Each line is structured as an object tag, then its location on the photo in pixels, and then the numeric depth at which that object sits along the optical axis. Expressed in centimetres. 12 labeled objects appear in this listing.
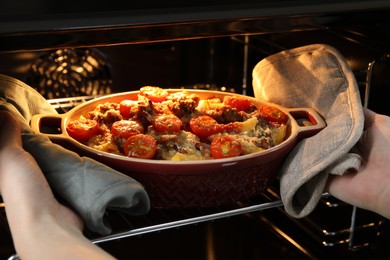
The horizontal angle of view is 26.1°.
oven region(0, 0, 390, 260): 82
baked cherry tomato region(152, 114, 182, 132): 89
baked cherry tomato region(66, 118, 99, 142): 88
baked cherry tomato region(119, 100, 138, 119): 94
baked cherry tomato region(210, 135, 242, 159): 85
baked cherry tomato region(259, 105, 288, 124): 95
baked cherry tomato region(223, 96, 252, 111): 98
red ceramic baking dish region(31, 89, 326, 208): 83
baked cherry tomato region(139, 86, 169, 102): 98
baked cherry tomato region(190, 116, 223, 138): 90
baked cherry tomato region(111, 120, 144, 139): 88
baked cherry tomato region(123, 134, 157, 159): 84
